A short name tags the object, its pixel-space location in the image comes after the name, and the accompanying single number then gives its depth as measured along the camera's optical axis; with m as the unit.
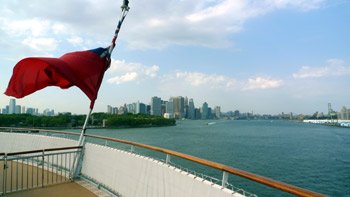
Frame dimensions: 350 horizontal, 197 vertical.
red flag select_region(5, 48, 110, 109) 6.00
